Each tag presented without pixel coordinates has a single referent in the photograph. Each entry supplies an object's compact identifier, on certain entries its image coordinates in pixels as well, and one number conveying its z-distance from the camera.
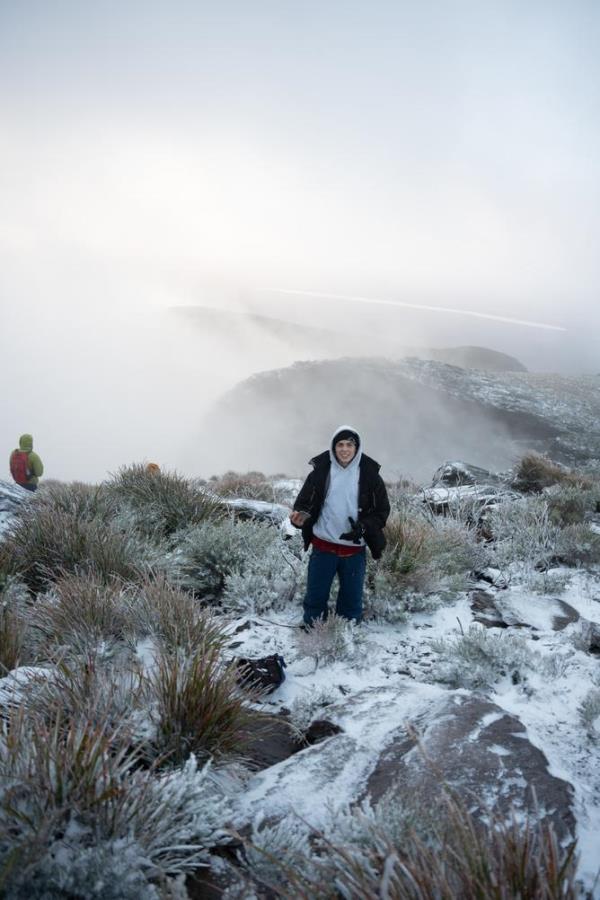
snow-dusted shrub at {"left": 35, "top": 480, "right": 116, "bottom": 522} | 5.80
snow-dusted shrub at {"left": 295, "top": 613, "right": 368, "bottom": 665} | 3.61
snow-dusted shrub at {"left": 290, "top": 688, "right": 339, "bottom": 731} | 2.86
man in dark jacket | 4.02
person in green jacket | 9.79
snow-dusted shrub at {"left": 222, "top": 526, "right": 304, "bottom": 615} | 4.45
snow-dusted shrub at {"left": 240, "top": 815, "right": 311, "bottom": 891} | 1.65
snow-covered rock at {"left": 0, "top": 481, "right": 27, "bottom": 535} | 5.67
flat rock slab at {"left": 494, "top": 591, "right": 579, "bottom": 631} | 4.15
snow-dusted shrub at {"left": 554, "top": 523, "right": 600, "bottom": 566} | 5.46
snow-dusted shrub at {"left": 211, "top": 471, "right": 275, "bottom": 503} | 10.27
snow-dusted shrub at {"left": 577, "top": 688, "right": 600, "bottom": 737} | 2.70
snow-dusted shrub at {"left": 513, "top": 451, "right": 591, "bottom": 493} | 11.12
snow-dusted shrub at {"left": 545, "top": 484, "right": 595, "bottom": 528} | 7.13
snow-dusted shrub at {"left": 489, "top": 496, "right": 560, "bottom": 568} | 5.55
